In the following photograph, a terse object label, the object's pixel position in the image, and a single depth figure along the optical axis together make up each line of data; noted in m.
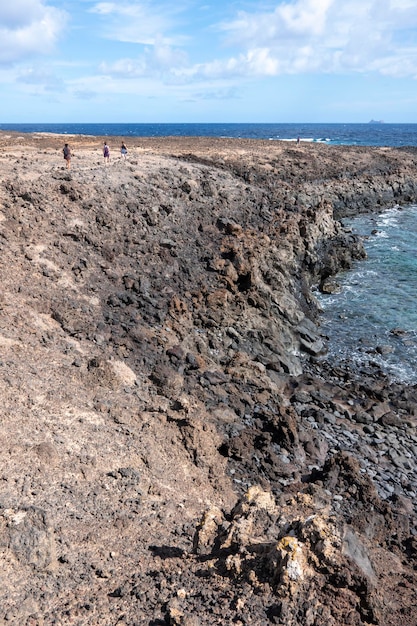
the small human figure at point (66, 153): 29.02
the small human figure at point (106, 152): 33.12
